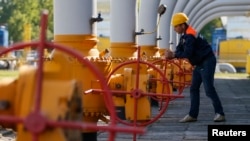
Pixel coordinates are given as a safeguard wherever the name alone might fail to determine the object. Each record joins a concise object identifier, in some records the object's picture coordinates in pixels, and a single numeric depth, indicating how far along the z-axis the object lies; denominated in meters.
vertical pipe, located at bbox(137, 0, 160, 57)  15.34
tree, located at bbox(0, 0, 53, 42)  51.41
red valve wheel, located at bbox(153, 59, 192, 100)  13.67
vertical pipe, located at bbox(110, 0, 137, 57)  11.15
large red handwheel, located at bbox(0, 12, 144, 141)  3.20
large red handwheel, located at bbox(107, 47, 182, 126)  6.81
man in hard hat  9.86
